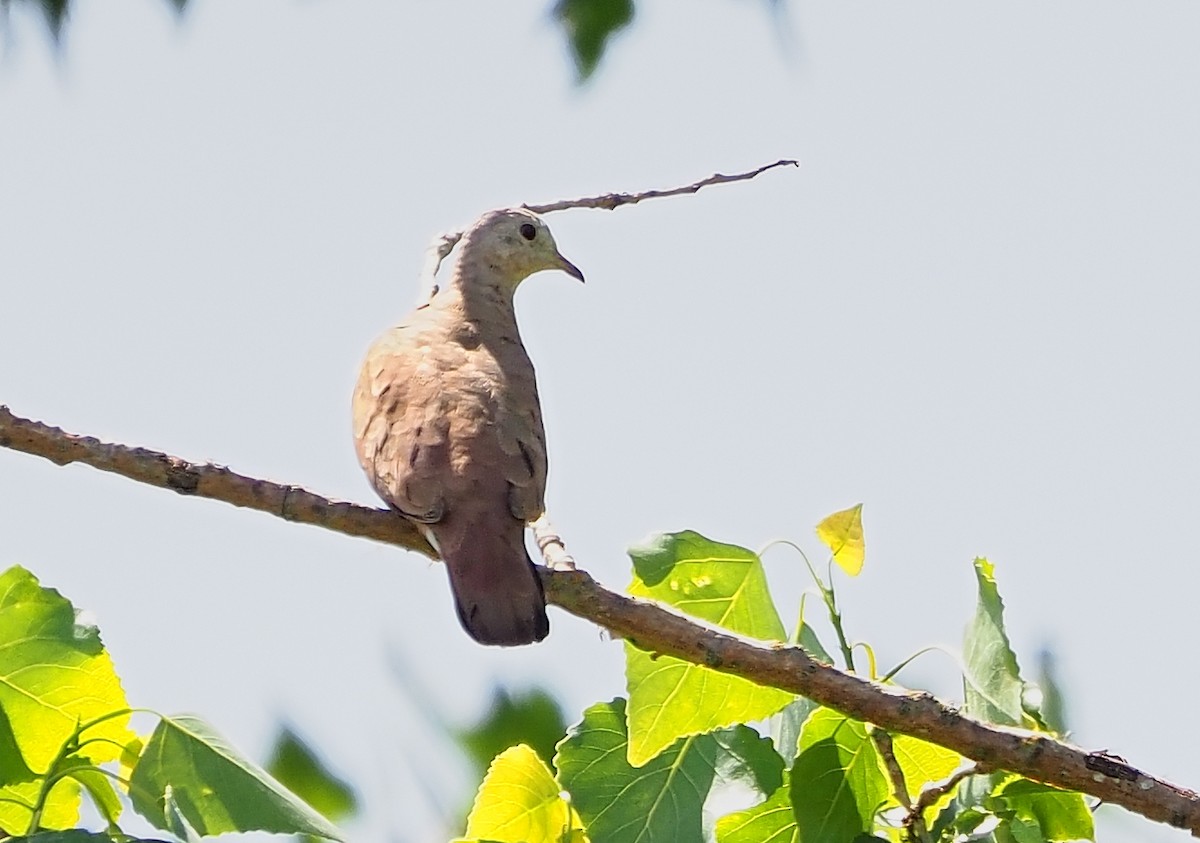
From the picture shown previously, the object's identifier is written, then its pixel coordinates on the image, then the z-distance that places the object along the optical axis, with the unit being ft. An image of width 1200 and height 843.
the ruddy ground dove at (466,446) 19.44
